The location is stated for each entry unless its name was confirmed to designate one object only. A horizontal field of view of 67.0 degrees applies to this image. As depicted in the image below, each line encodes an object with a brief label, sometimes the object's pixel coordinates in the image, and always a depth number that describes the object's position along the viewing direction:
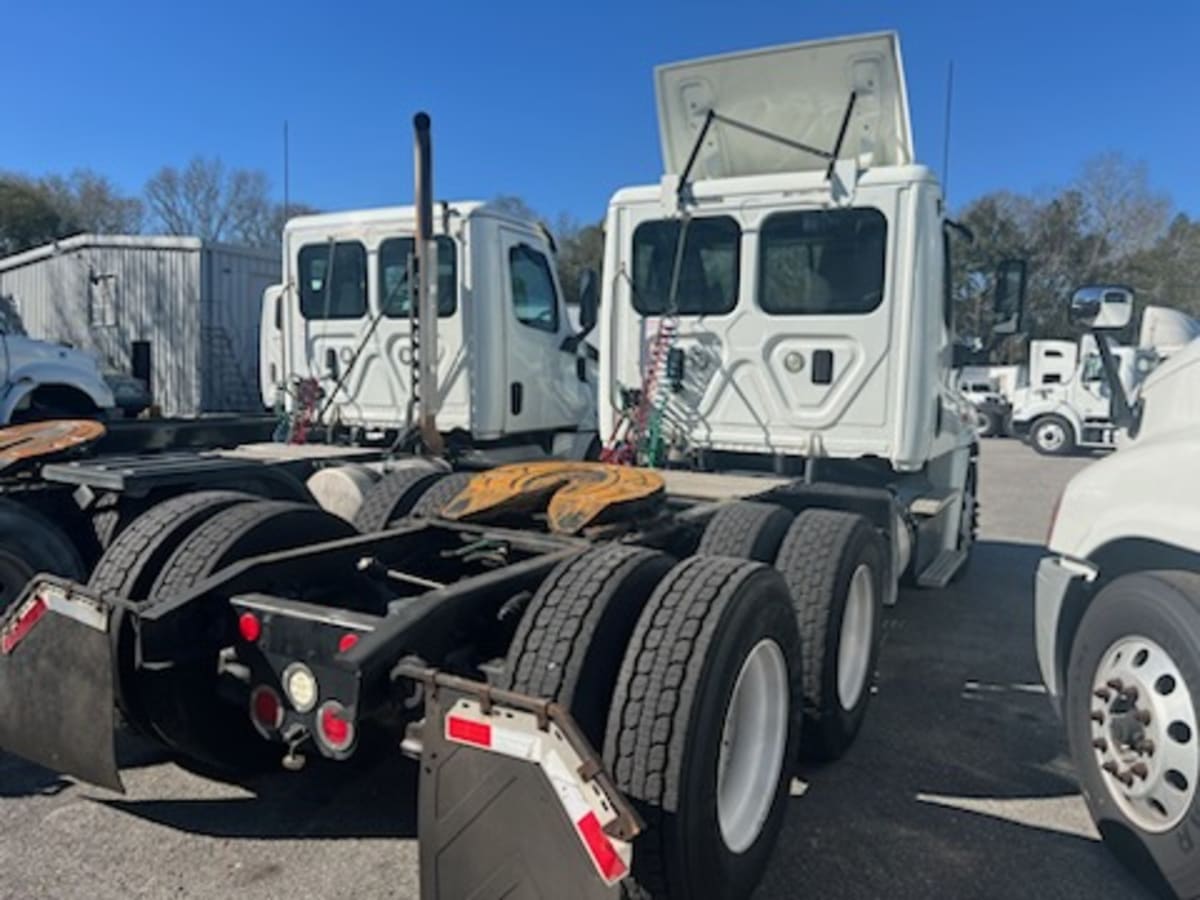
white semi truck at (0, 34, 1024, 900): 2.33
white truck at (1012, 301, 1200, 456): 22.92
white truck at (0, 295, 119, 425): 9.42
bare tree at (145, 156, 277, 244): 56.69
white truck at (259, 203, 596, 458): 7.26
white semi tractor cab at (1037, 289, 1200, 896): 2.92
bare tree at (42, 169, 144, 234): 46.75
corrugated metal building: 18.02
